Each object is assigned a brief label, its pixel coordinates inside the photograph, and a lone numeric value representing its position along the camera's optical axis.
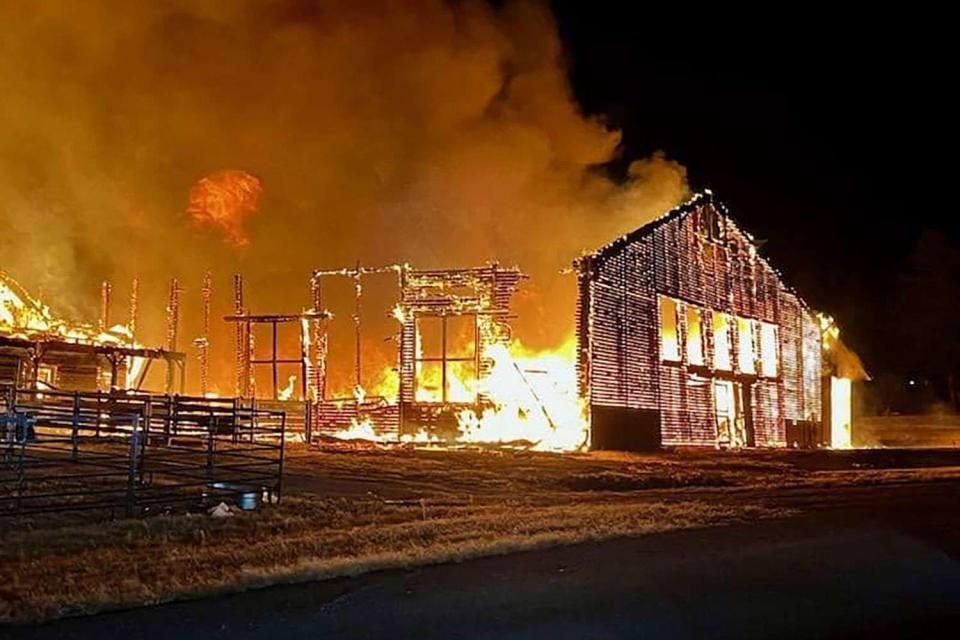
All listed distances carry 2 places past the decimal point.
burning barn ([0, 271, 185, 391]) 26.23
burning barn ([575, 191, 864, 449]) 25.30
